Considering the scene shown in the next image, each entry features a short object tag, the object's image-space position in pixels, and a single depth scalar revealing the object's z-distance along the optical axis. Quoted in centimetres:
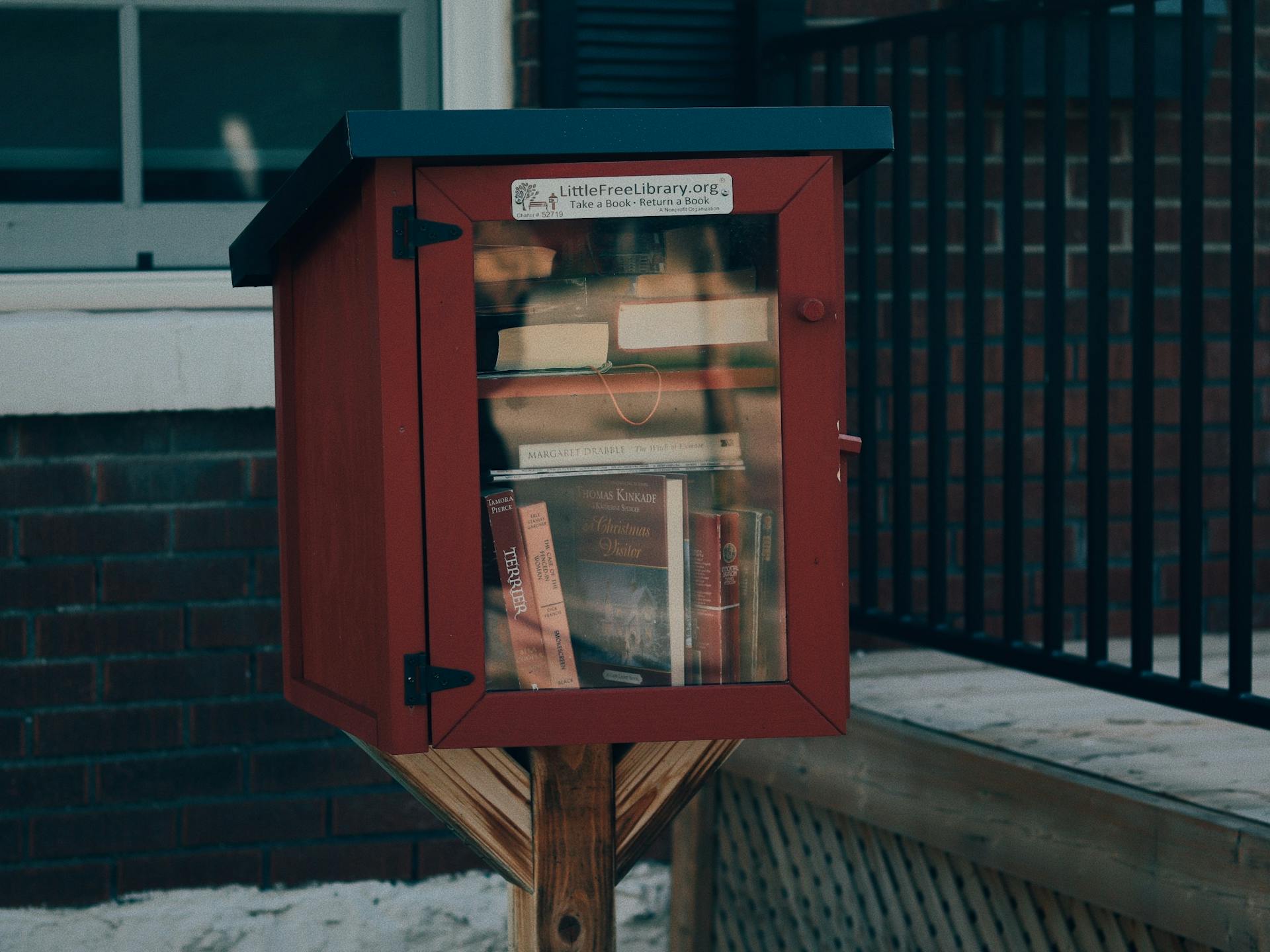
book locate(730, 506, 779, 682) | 373
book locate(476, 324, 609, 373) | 372
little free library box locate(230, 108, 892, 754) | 364
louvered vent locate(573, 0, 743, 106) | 470
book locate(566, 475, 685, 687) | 374
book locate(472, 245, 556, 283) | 370
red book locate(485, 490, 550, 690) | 372
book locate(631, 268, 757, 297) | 372
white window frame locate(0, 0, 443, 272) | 467
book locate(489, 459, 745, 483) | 374
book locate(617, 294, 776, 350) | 372
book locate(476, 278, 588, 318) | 371
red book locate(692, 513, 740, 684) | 374
